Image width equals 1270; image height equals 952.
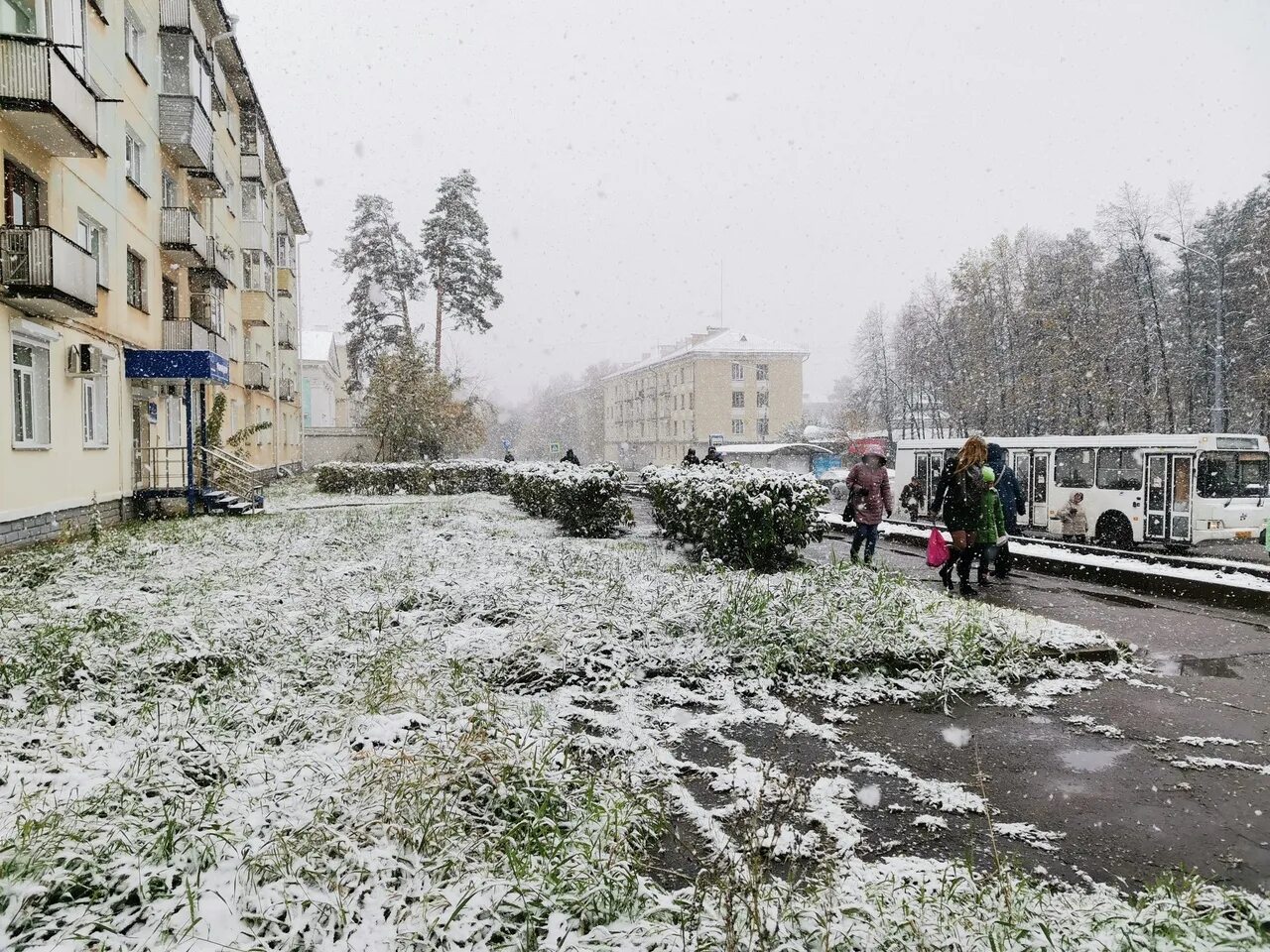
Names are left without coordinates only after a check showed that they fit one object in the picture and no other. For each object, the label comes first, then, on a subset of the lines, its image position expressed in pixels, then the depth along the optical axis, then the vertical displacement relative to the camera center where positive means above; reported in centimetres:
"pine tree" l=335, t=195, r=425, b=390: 4956 +1157
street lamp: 2275 +267
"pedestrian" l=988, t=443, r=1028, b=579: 1039 -60
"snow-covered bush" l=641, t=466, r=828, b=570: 996 -80
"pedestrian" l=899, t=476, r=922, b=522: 2384 -136
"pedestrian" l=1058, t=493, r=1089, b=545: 1762 -154
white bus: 1559 -71
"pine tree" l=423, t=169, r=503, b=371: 4825 +1270
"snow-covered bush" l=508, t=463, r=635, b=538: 1443 -86
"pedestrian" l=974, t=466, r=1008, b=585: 918 -77
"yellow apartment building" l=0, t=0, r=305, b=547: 1200 +463
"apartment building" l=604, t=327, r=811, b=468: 7219 +632
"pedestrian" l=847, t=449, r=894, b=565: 1084 -57
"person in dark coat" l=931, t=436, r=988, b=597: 909 -52
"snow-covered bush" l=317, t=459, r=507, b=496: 2867 -78
